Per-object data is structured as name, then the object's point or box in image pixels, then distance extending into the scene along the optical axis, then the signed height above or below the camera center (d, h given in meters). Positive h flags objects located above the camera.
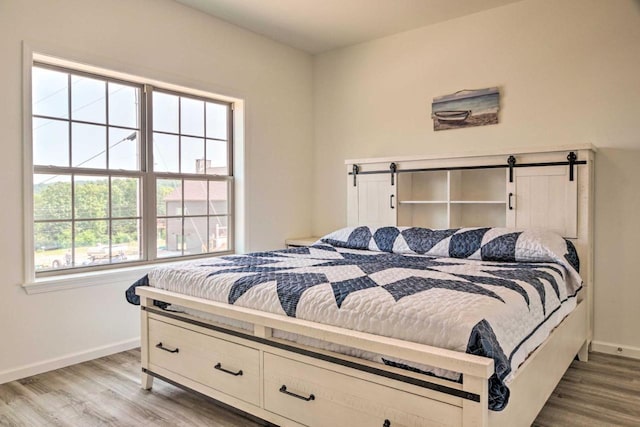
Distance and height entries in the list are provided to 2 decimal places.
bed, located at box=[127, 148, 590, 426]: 1.44 -0.49
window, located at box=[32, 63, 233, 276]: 2.87 +0.25
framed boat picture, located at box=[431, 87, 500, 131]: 3.49 +0.80
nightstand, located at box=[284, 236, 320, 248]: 4.12 -0.33
